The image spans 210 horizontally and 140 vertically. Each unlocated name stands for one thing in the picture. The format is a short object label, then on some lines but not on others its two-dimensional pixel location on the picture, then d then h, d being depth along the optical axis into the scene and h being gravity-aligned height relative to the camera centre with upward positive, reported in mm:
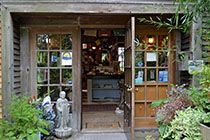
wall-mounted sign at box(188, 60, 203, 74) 3098 +32
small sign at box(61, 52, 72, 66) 3719 +192
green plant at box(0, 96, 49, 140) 2545 -852
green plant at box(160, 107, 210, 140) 2190 -728
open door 2814 -145
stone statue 3350 -930
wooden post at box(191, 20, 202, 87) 3168 +419
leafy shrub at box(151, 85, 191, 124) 2605 -571
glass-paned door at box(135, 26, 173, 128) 3777 -151
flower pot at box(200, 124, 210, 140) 2012 -751
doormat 4043 -1343
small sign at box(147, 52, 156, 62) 3790 +212
